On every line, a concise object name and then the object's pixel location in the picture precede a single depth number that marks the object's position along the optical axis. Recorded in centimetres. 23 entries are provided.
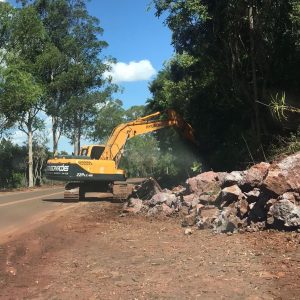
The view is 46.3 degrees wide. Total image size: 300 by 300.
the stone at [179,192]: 1105
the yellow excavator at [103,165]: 1490
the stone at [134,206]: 1115
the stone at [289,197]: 699
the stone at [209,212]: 845
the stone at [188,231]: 787
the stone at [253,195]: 784
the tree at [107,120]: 4876
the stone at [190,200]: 982
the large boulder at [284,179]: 718
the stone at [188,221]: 864
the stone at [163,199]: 1066
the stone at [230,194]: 836
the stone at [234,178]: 860
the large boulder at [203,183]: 1038
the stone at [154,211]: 1040
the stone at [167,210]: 1011
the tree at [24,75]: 2444
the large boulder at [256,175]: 815
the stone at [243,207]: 779
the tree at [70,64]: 3150
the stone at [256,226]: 722
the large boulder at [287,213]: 678
